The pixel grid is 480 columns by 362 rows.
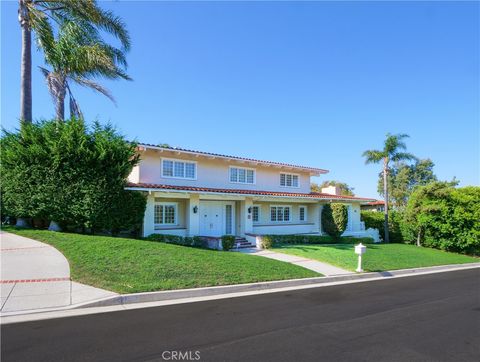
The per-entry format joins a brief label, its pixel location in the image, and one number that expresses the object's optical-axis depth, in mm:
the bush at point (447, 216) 22688
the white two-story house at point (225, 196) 18719
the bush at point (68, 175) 14781
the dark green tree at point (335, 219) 23344
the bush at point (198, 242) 17716
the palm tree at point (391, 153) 27781
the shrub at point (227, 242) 17438
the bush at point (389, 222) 27031
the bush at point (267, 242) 18875
